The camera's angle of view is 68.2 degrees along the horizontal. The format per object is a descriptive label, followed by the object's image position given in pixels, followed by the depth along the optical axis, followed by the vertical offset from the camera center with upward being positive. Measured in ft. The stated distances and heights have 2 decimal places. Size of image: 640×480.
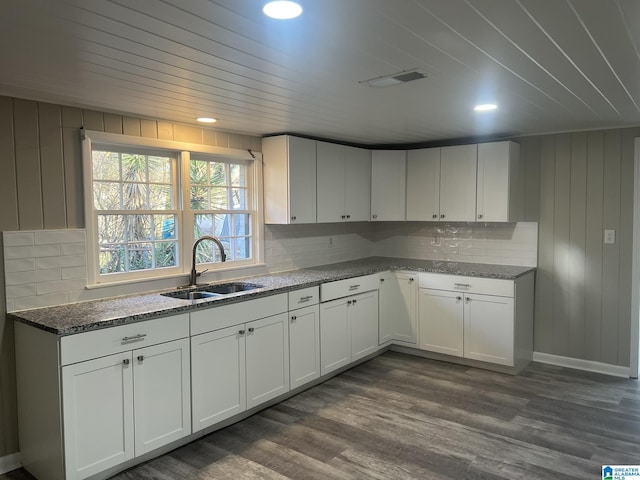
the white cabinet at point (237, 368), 9.83 -3.33
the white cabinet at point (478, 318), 13.56 -3.03
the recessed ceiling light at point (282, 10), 5.13 +2.34
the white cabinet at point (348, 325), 13.09 -3.14
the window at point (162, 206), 10.48 +0.35
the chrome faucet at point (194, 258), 11.52 -0.95
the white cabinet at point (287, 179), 13.51 +1.18
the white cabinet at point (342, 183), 14.69 +1.17
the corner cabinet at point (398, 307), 15.34 -2.94
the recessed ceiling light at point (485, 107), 10.32 +2.44
